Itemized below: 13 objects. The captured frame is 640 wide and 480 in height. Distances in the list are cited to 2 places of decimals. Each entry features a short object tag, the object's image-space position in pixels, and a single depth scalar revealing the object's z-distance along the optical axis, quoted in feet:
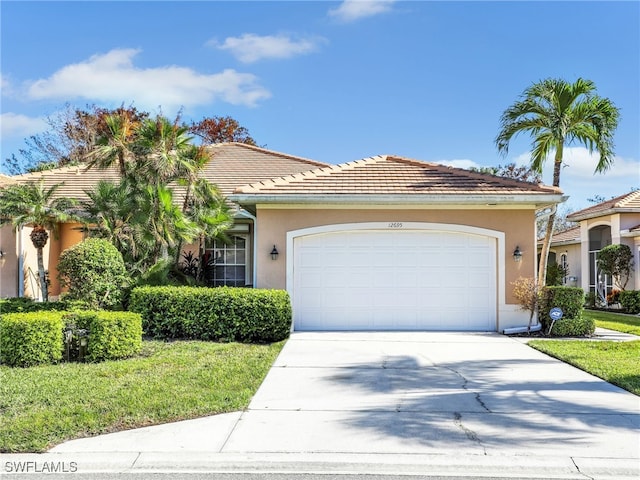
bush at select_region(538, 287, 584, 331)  38.73
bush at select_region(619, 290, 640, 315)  57.11
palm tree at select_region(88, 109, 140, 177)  40.52
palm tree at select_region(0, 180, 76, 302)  40.55
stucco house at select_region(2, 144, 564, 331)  40.57
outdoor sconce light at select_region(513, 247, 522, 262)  40.22
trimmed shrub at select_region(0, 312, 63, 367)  26.89
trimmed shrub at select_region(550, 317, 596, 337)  38.55
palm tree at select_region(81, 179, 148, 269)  39.75
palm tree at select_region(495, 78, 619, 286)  44.52
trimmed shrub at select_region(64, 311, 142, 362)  28.35
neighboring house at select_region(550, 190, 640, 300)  62.75
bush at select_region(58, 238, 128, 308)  33.30
